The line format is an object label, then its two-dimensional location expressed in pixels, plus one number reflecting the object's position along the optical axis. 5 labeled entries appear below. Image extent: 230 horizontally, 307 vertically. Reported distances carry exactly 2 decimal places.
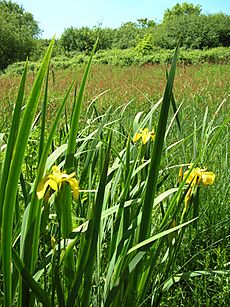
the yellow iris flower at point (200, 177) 0.78
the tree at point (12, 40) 29.83
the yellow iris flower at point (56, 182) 0.61
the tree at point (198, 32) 21.20
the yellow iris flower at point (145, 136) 0.94
